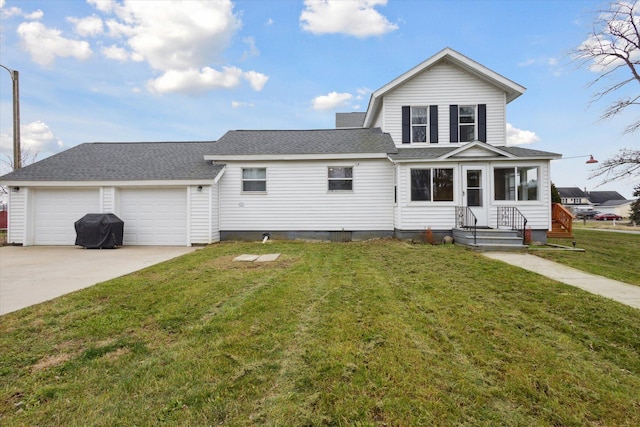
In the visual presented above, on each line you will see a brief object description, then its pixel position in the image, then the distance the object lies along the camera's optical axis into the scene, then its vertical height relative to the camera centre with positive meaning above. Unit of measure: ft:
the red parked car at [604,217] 172.01 -3.85
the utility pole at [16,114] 43.45 +15.04
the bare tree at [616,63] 46.91 +24.24
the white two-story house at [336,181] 35.65 +4.11
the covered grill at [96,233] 33.94 -2.21
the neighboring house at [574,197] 253.06 +12.33
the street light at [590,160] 47.17 +8.27
